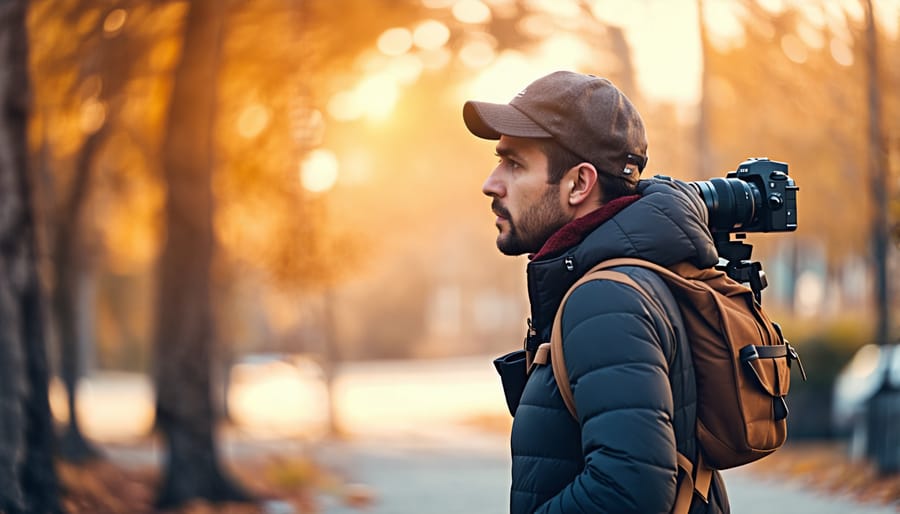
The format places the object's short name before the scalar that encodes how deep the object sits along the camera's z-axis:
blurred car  14.32
